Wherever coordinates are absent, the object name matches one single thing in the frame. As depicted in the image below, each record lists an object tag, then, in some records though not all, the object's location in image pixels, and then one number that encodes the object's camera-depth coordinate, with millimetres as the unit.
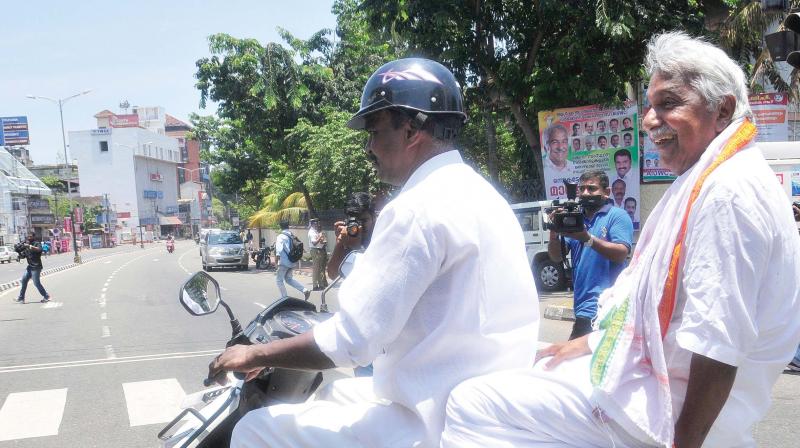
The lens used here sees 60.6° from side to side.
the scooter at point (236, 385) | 2189
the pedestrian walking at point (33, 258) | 16047
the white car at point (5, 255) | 50188
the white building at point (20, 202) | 65875
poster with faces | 13383
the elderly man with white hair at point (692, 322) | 1406
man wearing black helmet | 1616
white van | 13883
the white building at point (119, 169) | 100000
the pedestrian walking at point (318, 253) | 15776
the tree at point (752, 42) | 12070
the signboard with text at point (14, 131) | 88250
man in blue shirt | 4336
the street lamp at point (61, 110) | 47469
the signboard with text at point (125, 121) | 108812
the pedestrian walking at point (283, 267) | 12777
